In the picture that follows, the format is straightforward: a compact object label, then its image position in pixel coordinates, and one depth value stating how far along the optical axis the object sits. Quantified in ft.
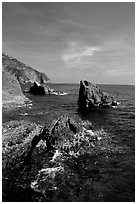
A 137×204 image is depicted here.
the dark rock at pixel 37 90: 410.72
